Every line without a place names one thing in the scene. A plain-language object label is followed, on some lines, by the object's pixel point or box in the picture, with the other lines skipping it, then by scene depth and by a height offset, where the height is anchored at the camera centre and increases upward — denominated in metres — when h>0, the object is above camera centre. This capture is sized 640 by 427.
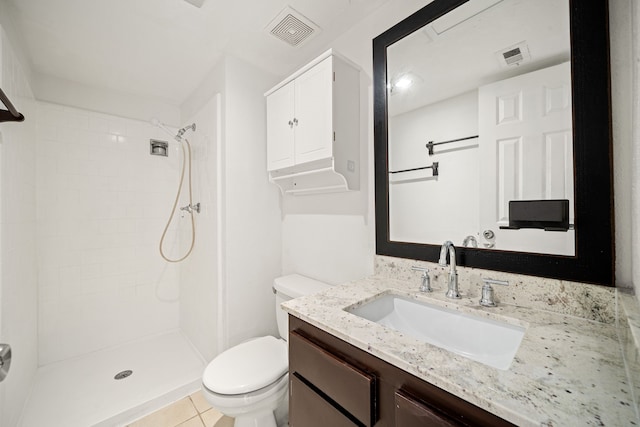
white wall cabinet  1.29 +0.52
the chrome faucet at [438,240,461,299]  0.96 -0.22
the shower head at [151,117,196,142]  2.05 +0.77
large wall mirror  0.76 +0.29
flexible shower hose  2.21 +0.05
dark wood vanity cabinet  0.53 -0.47
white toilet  1.13 -0.81
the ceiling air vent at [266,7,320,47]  1.38 +1.13
